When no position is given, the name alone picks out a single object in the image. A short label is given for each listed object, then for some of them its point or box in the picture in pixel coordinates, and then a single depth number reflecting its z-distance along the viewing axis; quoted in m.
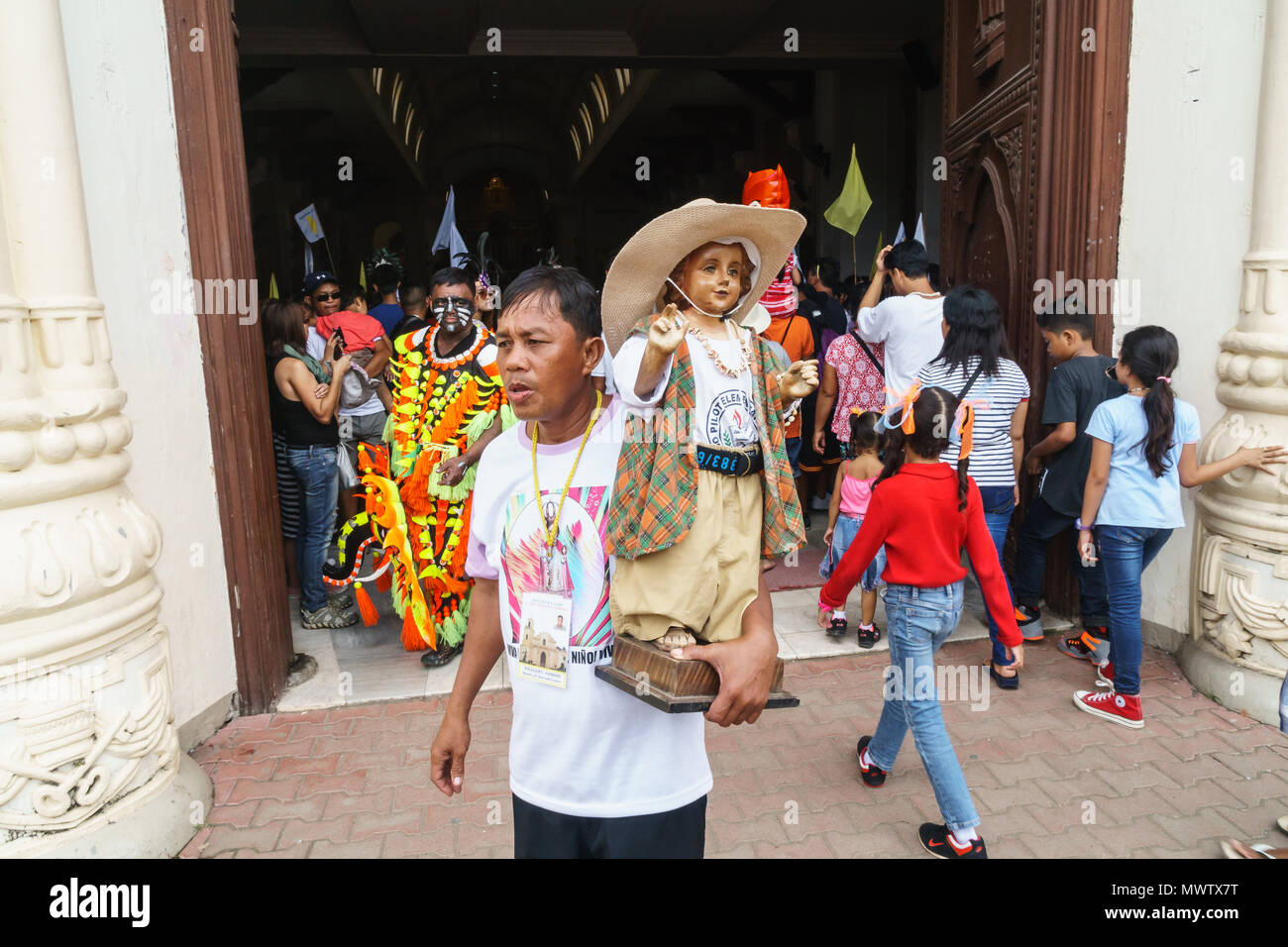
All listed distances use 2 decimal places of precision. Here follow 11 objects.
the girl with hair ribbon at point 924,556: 3.02
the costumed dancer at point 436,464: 4.46
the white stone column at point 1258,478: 3.79
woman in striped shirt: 4.26
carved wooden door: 4.52
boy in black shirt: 4.38
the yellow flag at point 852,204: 6.43
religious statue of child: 1.86
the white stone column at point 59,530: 2.76
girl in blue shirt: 3.76
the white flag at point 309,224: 6.93
